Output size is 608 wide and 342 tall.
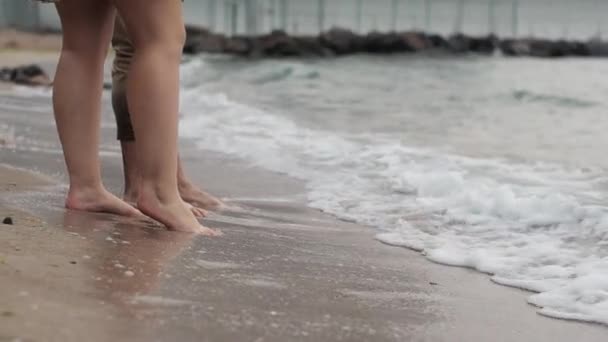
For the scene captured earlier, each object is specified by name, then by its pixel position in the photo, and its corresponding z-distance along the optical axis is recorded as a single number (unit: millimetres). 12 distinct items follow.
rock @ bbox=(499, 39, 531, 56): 51938
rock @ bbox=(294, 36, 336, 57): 42594
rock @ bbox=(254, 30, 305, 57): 43859
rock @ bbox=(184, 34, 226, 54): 46206
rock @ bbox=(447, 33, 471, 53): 51044
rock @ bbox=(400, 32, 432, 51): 47156
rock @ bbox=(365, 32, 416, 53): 46469
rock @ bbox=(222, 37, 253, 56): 45625
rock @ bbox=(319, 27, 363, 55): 45812
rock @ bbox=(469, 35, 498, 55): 54219
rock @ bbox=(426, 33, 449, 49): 49688
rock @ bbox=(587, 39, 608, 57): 52625
